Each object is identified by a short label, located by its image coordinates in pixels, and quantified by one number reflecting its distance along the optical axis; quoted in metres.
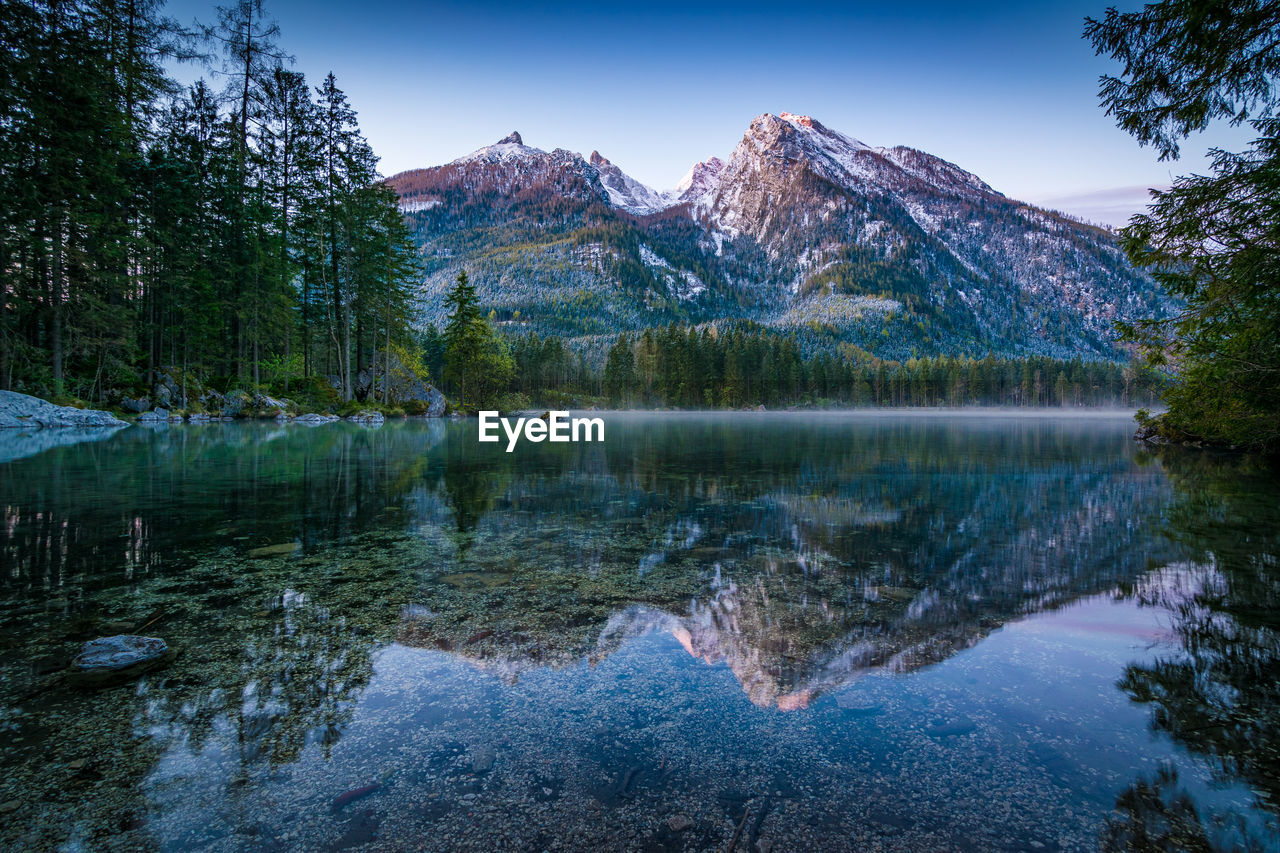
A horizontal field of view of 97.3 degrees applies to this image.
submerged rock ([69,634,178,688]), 3.67
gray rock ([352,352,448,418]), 42.16
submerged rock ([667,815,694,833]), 2.45
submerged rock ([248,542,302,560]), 6.71
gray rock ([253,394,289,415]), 33.91
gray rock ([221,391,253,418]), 33.38
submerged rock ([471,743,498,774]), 2.88
